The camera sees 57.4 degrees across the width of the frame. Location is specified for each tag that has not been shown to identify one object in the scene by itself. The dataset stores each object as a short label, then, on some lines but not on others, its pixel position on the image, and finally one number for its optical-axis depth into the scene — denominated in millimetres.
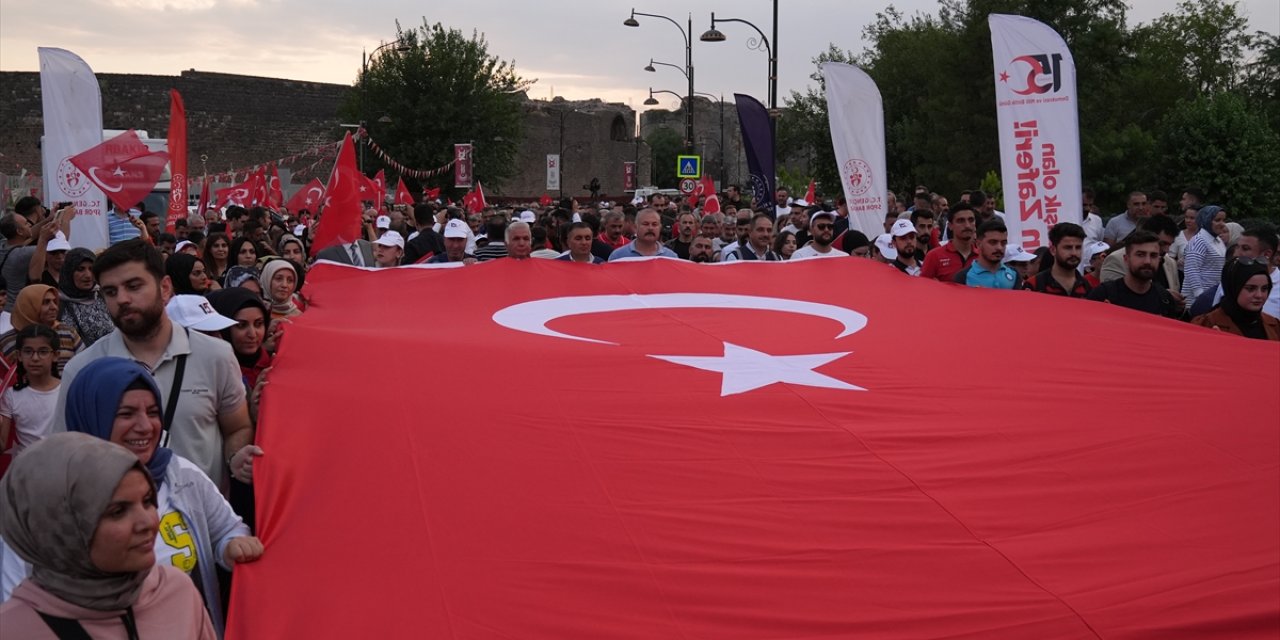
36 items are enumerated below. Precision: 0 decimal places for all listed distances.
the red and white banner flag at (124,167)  11688
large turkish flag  3320
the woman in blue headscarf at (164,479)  3223
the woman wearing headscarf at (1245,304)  6648
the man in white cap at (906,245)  10078
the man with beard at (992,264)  7977
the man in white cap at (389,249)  10102
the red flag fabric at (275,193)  28672
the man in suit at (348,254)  10328
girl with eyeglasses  6430
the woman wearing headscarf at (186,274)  8164
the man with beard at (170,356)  4191
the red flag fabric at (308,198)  23172
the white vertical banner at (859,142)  13328
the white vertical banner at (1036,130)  10047
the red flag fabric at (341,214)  11086
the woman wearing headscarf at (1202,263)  10758
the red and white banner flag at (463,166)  39262
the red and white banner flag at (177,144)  15039
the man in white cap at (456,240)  10461
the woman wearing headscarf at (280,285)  7184
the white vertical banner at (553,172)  65919
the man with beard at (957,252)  8812
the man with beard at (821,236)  10102
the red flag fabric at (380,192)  24375
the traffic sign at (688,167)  34375
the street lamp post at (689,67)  38219
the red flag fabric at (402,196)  29141
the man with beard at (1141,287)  6996
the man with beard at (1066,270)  7738
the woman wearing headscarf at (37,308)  7504
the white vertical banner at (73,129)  11844
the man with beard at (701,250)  11102
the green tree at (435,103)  50906
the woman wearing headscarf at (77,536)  2445
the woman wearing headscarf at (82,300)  7852
